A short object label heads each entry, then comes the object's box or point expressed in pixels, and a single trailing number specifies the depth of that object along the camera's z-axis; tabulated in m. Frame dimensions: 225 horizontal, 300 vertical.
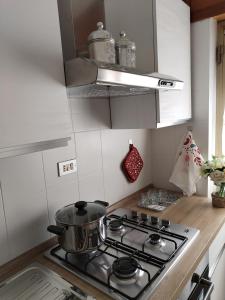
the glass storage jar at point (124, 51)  1.02
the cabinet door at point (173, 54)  1.16
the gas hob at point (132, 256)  0.86
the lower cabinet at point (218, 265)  1.33
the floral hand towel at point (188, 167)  1.57
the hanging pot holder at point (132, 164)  1.63
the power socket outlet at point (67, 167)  1.20
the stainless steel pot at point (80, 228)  0.96
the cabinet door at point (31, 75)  0.66
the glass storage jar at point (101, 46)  0.93
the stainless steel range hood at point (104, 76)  0.75
